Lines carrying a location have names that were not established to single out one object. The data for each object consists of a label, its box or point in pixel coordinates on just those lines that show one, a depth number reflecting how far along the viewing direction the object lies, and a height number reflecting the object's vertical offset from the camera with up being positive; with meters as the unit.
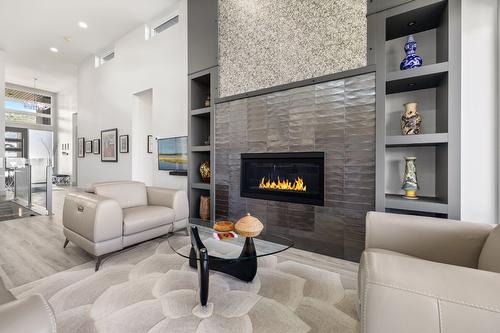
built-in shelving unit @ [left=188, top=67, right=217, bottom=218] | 3.85 +0.54
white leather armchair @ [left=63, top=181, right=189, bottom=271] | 2.19 -0.55
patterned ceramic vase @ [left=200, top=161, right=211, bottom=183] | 3.91 -0.14
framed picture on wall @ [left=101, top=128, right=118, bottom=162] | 5.89 +0.50
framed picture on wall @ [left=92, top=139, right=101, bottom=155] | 6.51 +0.51
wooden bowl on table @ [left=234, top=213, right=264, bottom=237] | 1.75 -0.48
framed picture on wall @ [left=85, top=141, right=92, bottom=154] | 6.86 +0.51
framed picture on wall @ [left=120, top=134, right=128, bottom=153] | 5.57 +0.50
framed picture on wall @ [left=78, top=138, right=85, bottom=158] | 7.21 +0.54
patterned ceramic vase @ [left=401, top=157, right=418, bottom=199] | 2.26 -0.16
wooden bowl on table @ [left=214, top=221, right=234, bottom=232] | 2.04 -0.56
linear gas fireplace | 2.72 -0.17
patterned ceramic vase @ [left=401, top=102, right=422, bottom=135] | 2.26 +0.43
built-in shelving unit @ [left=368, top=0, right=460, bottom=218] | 2.01 +0.63
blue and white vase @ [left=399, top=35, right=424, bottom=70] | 2.20 +1.02
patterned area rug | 1.47 -1.01
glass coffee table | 1.60 -0.67
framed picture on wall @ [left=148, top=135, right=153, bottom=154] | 5.44 +0.47
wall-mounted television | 4.28 +0.20
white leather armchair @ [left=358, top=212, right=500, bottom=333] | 0.69 -0.42
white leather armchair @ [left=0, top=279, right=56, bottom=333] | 0.59 -0.41
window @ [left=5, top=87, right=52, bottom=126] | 9.22 +2.41
